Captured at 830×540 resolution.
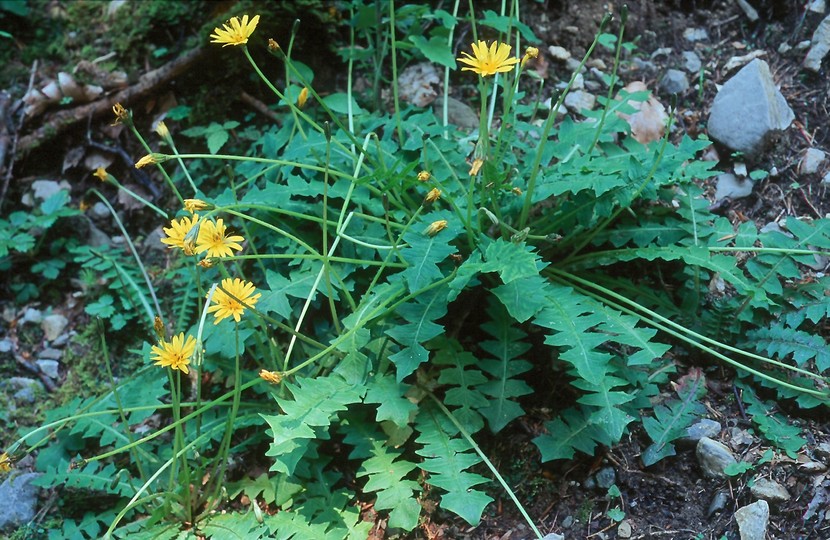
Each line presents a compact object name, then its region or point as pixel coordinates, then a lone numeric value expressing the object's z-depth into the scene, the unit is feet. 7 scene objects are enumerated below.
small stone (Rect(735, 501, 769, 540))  6.82
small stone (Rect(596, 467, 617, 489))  7.64
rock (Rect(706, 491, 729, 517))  7.18
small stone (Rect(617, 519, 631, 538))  7.24
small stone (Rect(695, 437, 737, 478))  7.39
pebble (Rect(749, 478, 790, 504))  7.06
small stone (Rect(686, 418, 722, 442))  7.72
